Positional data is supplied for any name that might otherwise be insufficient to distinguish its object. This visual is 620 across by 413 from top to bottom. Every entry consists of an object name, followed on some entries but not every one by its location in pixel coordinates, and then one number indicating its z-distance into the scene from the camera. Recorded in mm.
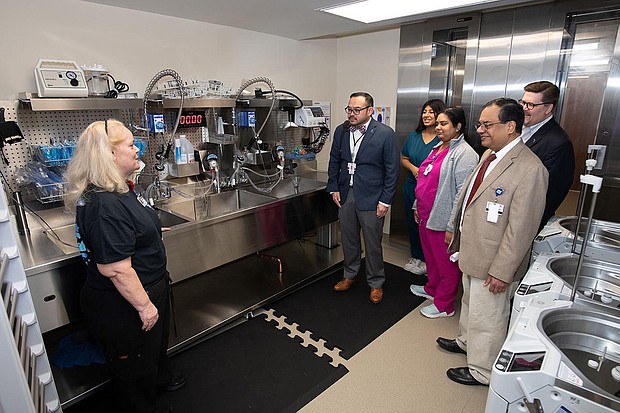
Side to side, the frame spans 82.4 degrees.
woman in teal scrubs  3072
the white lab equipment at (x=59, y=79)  1949
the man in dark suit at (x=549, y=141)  2174
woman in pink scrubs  2443
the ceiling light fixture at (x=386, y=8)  2512
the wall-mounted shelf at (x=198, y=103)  2393
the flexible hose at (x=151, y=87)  2221
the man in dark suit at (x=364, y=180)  2658
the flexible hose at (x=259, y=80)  2741
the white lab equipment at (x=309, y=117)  3104
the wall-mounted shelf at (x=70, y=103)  1889
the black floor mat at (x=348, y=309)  2498
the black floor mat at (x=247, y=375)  1938
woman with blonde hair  1380
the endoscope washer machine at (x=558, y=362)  947
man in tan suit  1694
